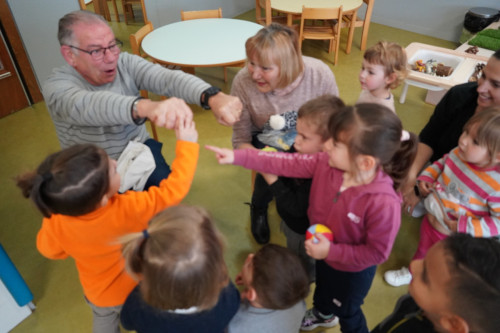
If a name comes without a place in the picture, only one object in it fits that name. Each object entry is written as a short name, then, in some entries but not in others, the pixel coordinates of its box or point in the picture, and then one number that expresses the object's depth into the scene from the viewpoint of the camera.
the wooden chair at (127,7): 5.75
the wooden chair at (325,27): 4.14
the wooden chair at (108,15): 5.89
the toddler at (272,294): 1.29
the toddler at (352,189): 1.20
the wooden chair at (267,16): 4.35
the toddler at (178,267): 0.98
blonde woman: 1.81
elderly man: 1.42
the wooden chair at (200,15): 3.85
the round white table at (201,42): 2.96
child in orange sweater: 1.09
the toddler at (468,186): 1.50
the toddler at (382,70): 2.23
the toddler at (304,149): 1.43
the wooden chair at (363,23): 4.86
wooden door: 3.46
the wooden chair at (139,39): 2.81
